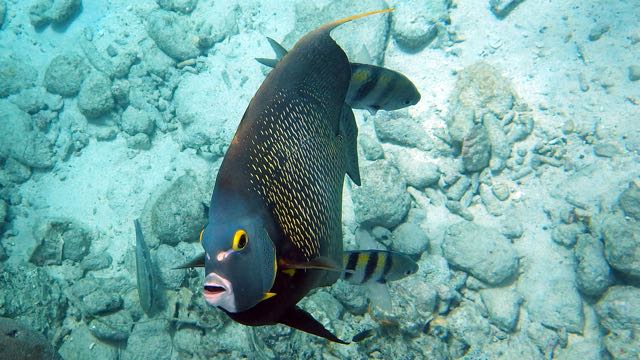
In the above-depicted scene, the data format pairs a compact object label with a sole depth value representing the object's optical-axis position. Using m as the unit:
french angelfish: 0.85
